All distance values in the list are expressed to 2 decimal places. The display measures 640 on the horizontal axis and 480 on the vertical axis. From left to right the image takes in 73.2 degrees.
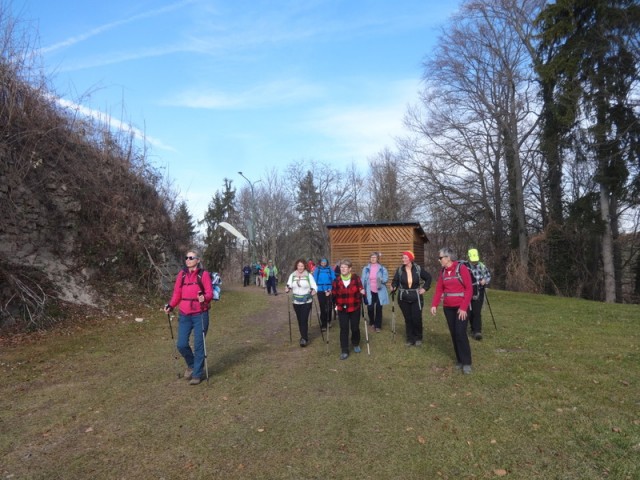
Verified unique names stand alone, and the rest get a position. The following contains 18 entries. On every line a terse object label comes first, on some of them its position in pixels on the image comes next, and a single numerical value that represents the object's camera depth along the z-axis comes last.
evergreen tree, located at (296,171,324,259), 58.91
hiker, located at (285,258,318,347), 8.91
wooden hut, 25.05
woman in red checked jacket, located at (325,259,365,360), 8.05
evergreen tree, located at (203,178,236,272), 31.38
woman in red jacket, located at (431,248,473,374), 6.74
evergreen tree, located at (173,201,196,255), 19.88
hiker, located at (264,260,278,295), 23.14
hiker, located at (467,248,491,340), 9.06
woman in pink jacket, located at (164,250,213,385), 6.68
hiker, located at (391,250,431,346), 8.42
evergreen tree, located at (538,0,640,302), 19.46
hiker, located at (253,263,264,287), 30.67
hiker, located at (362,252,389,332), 10.22
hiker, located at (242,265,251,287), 32.03
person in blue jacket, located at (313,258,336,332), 10.98
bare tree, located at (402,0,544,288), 29.25
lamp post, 35.84
